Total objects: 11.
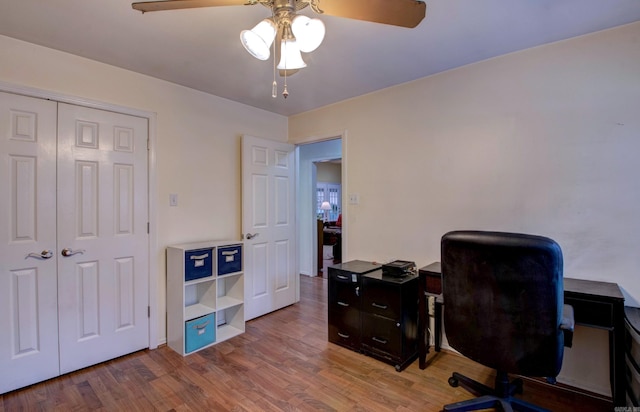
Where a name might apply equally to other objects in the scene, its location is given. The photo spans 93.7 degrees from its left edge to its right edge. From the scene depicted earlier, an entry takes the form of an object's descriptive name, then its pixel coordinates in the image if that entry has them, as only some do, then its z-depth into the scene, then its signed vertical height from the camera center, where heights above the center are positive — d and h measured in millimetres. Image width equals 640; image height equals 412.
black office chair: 1410 -498
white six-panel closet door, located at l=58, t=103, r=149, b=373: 2242 -257
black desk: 1622 -619
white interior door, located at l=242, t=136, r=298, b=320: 3260 -247
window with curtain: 9326 +171
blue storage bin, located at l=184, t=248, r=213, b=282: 2584 -534
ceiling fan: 1279 +853
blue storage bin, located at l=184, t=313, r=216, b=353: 2562 -1133
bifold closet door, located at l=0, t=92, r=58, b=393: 2014 -271
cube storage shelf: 2576 -881
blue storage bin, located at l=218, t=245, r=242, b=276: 2832 -542
